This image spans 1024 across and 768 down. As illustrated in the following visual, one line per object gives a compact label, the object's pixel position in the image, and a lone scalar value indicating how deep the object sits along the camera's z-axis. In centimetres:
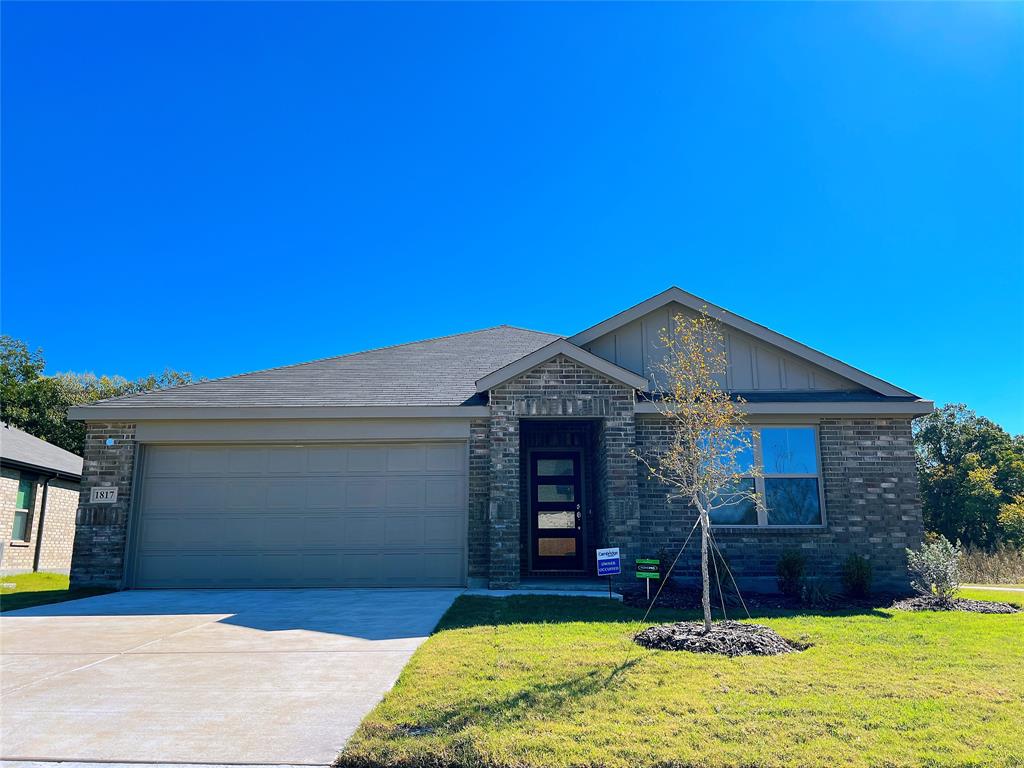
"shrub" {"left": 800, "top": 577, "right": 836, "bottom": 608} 1004
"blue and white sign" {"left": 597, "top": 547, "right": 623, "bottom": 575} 1004
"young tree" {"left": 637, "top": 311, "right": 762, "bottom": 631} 804
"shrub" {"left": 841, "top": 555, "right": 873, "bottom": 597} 1070
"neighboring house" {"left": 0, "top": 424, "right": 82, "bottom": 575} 1841
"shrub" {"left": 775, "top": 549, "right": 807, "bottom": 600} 1074
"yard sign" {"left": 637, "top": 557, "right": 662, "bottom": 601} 966
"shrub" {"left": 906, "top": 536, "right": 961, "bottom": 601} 1065
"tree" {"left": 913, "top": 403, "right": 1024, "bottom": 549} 2661
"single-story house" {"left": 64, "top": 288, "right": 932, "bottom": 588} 1152
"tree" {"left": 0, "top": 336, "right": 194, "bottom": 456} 3144
